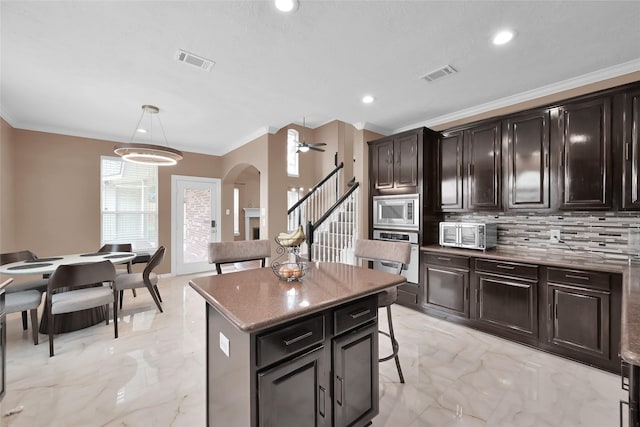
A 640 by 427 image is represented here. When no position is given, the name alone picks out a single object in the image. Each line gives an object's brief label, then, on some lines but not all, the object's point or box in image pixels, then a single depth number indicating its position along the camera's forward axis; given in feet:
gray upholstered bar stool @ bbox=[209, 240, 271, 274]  6.97
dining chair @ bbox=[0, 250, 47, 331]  10.40
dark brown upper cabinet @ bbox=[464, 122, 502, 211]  10.60
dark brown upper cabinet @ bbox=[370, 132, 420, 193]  12.27
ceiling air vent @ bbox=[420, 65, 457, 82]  8.67
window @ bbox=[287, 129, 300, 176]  24.23
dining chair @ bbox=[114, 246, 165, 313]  11.44
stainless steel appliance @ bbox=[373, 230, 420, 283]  12.01
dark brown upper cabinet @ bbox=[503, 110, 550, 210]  9.51
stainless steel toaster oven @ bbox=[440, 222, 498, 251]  10.49
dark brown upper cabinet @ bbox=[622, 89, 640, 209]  7.94
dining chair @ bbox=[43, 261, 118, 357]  8.76
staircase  14.57
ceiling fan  18.20
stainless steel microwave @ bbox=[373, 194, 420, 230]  12.05
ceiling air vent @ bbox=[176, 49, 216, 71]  7.90
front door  19.06
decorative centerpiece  5.74
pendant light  10.61
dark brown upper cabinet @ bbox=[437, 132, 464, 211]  11.69
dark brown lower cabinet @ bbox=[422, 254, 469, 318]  10.53
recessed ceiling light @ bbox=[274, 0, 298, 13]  5.94
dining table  9.33
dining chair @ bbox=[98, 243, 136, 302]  14.17
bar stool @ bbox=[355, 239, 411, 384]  6.67
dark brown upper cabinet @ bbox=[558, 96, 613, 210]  8.39
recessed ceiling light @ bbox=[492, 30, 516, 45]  6.95
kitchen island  3.86
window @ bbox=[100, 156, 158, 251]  16.71
